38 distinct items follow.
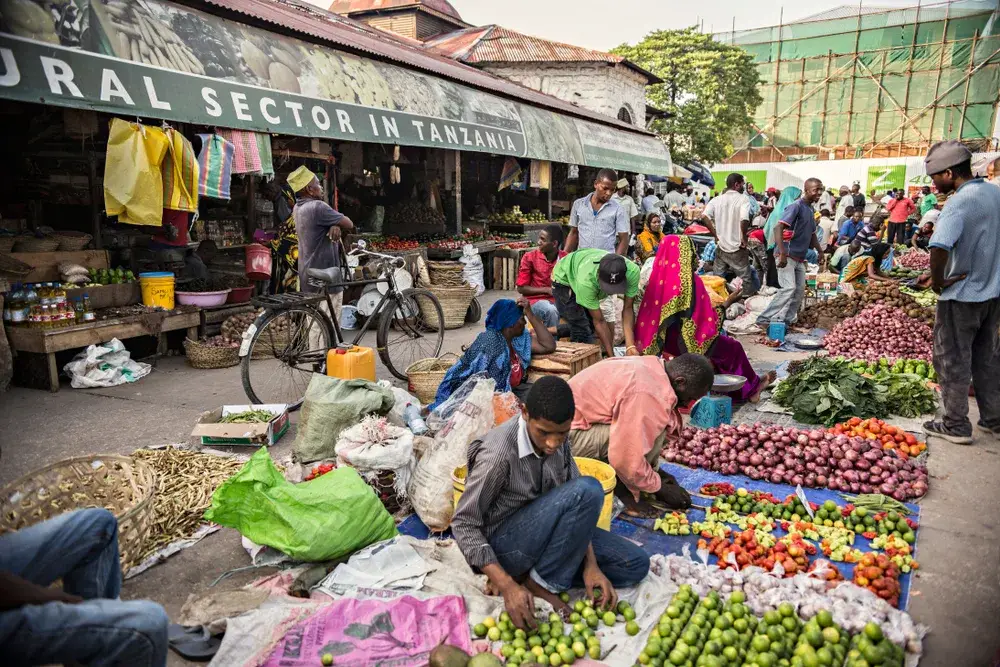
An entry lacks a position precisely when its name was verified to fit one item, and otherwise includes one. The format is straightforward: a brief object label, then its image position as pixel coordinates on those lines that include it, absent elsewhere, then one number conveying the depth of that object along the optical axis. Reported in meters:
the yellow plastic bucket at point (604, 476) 3.43
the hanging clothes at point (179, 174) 6.51
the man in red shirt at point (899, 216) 17.75
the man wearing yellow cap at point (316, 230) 6.34
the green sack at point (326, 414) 4.40
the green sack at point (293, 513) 3.18
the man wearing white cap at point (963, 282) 4.84
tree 28.73
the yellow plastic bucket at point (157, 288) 7.07
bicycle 5.54
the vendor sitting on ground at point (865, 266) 9.98
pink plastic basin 7.35
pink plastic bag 2.56
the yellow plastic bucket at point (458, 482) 3.34
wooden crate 5.59
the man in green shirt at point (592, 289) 5.74
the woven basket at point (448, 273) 10.33
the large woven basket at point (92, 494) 3.17
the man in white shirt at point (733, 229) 9.24
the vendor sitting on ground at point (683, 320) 6.11
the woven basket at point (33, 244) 6.57
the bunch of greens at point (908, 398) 5.77
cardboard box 4.77
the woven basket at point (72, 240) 6.92
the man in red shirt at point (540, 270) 7.18
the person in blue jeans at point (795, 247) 8.64
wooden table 6.00
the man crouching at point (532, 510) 2.68
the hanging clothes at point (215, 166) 6.95
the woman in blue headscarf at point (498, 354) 5.09
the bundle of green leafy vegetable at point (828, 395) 5.65
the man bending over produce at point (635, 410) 3.57
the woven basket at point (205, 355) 6.96
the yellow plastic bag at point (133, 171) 6.20
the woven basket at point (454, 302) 9.50
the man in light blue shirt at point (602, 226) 7.47
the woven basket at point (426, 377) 5.70
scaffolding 36.00
